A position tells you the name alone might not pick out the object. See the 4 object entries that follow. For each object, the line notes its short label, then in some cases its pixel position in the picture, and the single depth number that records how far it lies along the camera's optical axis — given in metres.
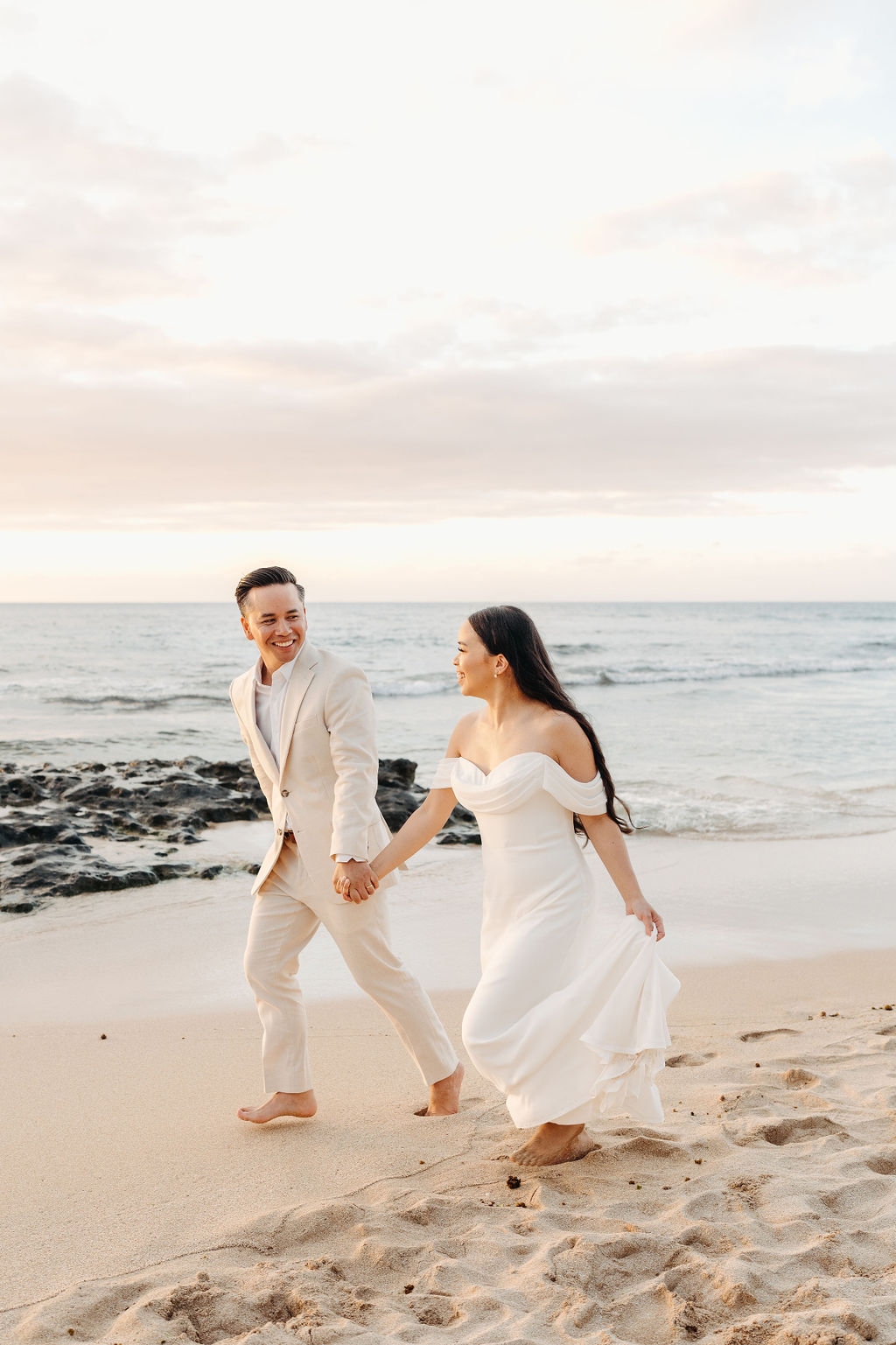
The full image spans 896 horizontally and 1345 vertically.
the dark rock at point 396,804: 10.95
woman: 3.61
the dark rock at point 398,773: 12.34
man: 4.09
